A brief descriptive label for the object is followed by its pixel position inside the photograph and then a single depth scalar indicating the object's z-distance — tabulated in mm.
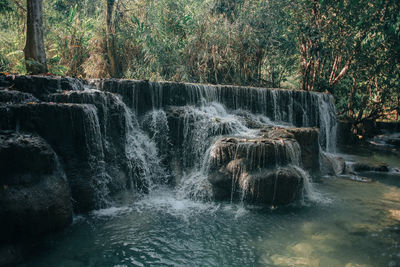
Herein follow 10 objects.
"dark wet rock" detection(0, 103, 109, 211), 4789
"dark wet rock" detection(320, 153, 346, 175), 8195
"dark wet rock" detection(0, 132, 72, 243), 3979
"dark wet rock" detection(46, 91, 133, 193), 5750
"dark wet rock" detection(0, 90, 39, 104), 5074
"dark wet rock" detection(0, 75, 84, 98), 5594
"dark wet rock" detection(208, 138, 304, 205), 5641
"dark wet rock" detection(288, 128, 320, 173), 7234
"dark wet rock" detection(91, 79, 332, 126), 7344
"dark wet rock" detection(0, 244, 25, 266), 3615
